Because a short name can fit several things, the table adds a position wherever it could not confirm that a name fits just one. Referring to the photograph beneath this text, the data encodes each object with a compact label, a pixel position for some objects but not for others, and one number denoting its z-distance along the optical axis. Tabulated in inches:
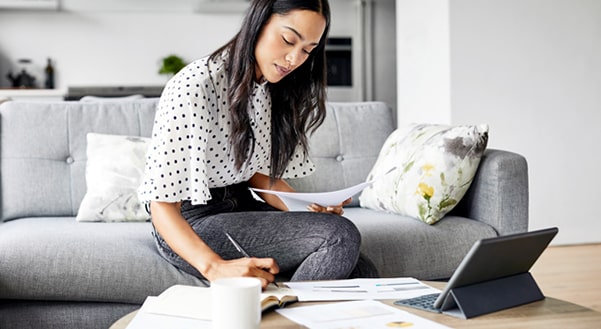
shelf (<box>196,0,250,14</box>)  248.2
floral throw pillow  92.8
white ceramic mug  39.6
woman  63.1
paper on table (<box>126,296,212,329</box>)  42.6
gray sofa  76.4
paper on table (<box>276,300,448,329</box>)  43.0
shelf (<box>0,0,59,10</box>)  231.1
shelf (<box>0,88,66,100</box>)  226.4
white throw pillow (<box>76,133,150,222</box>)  94.7
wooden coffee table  43.7
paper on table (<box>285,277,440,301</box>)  51.0
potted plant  245.8
